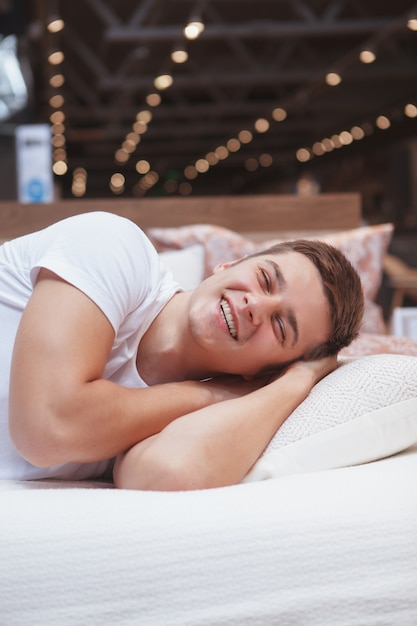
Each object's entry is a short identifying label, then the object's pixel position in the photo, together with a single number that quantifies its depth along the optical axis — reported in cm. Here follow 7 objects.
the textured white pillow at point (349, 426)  154
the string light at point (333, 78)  1122
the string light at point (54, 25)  776
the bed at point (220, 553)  122
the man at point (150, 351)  140
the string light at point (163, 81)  1082
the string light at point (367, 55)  935
